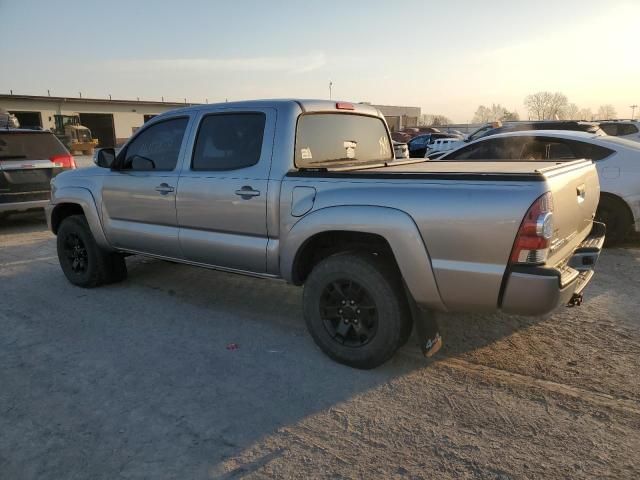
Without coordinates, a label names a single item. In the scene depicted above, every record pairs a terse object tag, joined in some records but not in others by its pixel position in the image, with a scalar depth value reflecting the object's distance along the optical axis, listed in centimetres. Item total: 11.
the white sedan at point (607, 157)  632
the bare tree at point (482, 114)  12268
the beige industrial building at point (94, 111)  4228
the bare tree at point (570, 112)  9562
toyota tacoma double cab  291
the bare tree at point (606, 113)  10388
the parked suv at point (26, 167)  862
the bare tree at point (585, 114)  9851
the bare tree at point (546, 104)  9531
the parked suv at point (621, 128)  1607
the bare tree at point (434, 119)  11578
